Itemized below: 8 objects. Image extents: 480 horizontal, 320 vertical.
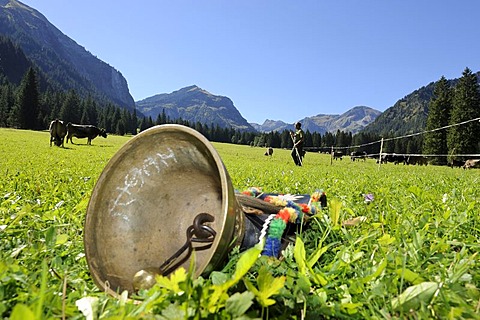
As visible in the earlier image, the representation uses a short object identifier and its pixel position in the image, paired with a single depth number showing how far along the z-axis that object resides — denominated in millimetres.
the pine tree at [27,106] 73438
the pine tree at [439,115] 55156
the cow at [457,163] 45875
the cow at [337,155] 49769
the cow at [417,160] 50397
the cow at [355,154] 48928
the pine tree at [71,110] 90000
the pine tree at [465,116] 49031
